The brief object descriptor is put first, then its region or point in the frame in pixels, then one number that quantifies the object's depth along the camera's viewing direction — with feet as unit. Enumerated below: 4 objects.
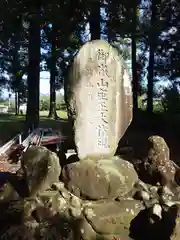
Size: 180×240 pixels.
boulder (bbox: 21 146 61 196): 7.37
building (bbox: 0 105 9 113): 85.67
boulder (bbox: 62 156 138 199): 7.73
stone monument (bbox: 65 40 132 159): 8.40
